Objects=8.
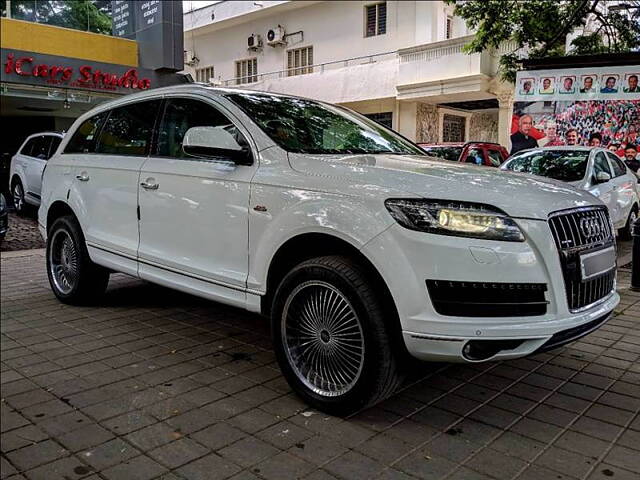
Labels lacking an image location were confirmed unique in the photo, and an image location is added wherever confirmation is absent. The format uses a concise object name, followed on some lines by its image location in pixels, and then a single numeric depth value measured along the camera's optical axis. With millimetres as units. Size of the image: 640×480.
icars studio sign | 9520
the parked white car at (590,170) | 9125
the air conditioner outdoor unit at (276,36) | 26828
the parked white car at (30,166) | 11422
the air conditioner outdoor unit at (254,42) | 27688
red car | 13180
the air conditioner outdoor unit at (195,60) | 24106
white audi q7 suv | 2854
